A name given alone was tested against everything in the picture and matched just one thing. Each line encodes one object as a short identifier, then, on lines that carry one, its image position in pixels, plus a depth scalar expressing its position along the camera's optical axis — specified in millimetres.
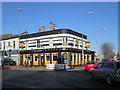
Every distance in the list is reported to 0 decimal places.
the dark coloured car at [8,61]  28205
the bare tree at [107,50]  47207
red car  16999
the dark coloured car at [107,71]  7294
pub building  23206
